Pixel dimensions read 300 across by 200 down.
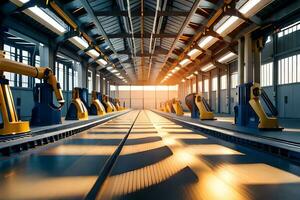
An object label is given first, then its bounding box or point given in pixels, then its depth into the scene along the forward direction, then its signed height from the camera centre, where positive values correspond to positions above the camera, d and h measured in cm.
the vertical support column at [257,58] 983 +208
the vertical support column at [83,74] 1718 +224
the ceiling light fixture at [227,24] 947 +388
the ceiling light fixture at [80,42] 1172 +363
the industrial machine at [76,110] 1074 -58
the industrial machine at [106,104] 1958 -46
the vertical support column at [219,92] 2116 +81
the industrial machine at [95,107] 1592 -62
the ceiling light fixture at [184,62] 1894 +375
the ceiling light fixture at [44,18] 787 +351
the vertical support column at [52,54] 1125 +265
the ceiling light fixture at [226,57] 1560 +354
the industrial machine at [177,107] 1775 -70
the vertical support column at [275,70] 1340 +203
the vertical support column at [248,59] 1082 +222
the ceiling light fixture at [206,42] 1231 +379
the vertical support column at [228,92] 1880 +72
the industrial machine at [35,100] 486 -3
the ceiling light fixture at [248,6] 807 +397
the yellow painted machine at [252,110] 692 -41
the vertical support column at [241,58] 1204 +255
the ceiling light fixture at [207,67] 1979 +345
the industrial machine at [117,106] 2637 -88
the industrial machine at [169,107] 2144 -86
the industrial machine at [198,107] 1152 -45
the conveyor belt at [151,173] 233 -114
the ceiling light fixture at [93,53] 1502 +368
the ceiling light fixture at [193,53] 1564 +384
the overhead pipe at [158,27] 932 +427
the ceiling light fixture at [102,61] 1820 +366
